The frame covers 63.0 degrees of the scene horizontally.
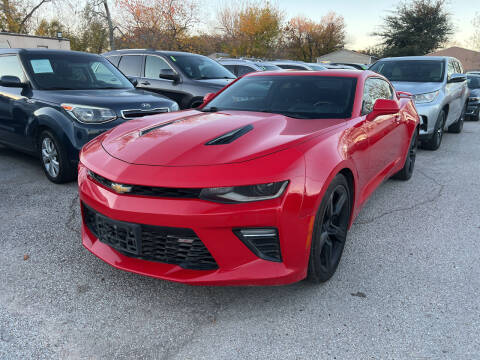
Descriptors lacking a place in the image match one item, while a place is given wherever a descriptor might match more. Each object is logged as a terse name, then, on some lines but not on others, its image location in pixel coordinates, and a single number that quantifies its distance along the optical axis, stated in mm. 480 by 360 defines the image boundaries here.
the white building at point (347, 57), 53831
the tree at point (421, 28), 44281
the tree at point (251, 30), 48250
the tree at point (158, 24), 29969
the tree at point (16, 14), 34188
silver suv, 6668
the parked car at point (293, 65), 15411
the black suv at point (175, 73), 7141
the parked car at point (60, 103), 4375
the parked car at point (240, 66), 12133
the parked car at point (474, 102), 12078
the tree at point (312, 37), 58000
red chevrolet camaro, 2068
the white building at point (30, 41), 21969
